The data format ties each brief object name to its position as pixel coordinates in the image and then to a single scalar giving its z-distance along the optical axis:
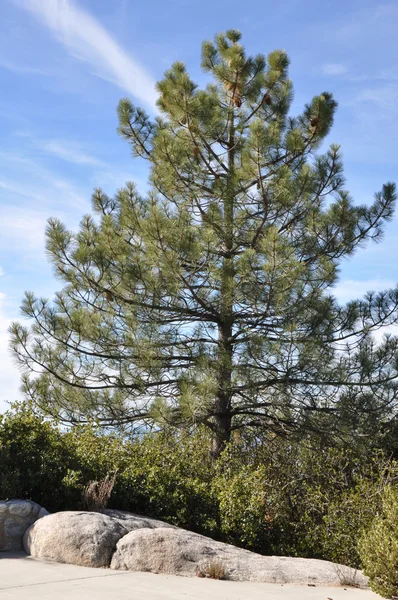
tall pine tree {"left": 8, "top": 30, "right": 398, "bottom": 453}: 10.79
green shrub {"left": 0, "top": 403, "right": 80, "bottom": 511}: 7.52
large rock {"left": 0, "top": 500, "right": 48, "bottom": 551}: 6.65
